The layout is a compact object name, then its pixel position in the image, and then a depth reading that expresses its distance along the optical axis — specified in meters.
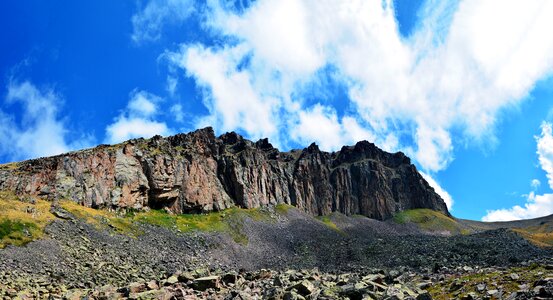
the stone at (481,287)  26.75
